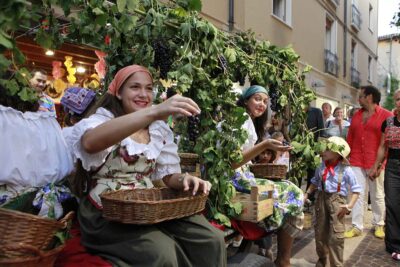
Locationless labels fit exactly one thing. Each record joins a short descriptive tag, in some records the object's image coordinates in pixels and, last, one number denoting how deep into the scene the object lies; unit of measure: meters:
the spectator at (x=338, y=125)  7.91
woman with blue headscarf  3.25
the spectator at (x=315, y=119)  7.00
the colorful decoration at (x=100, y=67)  3.97
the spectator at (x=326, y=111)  9.12
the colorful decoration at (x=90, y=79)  6.97
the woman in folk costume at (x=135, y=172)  1.92
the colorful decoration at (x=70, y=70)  6.90
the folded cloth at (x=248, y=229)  3.06
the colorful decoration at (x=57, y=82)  6.79
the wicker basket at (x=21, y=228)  1.45
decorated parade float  1.60
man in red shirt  5.40
